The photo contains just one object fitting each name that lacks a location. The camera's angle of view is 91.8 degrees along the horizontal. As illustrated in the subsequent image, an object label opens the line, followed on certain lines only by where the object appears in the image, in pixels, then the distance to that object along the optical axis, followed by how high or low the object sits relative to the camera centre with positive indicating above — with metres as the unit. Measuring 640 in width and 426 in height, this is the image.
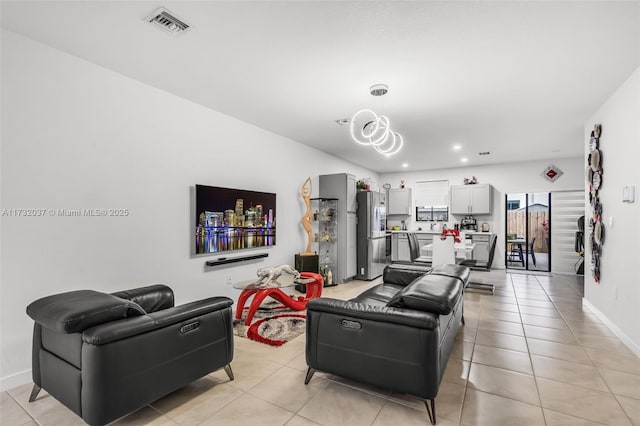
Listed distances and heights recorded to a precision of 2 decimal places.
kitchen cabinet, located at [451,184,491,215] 7.82 +0.48
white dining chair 5.25 -0.59
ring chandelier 3.28 +1.39
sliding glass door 7.70 -0.22
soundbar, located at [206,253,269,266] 3.98 -0.60
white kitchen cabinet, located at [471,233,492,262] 7.63 -0.71
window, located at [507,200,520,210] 7.96 +0.36
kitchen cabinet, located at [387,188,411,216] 9.05 +0.47
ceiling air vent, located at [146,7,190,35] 2.17 +1.41
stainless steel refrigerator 6.62 -0.39
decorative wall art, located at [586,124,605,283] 3.80 +0.22
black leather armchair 1.73 -0.84
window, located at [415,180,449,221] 8.67 +0.49
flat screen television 3.85 -0.05
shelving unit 6.18 -0.32
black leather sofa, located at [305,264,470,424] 1.95 -0.83
